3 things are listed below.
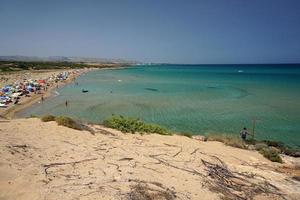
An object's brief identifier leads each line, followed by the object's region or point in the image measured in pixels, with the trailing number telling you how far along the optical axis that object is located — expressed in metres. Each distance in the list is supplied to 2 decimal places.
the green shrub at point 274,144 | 12.08
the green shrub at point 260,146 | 10.83
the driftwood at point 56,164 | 5.82
